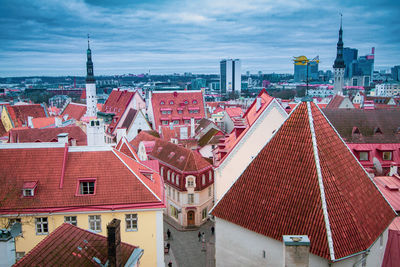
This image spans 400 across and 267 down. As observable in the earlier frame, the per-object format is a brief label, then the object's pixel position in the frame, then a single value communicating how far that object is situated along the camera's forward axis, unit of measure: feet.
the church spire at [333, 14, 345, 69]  488.44
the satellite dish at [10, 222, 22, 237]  49.36
